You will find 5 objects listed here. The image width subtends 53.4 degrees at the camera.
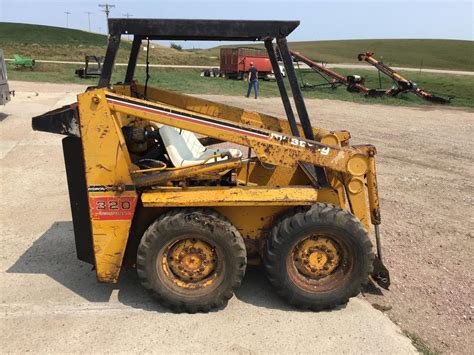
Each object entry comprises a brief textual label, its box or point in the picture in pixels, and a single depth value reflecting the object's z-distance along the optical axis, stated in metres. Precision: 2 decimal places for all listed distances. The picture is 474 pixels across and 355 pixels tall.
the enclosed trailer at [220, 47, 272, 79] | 32.97
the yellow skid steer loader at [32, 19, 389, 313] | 3.61
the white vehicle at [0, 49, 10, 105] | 12.24
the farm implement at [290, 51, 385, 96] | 22.33
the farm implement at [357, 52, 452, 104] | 21.23
